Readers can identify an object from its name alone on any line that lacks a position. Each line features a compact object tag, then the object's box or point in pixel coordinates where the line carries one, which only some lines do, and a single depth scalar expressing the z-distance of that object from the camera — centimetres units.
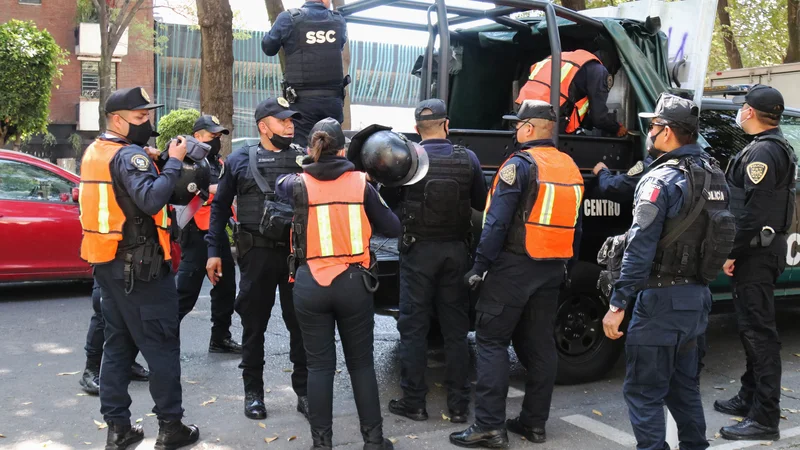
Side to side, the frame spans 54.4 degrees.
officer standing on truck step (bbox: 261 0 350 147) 549
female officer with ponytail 402
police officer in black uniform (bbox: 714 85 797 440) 474
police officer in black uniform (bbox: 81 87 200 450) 414
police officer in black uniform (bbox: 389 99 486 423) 475
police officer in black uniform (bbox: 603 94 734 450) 372
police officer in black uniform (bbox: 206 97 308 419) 470
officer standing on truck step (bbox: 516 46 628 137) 537
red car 796
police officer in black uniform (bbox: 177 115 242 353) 623
